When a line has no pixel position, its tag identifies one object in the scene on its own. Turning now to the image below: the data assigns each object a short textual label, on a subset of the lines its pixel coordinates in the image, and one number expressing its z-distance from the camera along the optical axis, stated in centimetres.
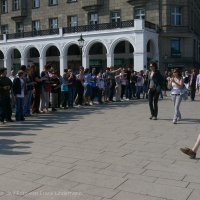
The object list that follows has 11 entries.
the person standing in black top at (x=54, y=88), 1645
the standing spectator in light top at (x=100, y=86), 1981
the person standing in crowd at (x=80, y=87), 1844
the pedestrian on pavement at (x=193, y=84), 2204
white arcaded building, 3584
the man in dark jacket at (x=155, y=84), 1305
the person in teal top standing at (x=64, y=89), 1728
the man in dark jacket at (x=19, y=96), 1309
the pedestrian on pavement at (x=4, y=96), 1242
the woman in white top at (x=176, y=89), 1236
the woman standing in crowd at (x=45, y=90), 1545
